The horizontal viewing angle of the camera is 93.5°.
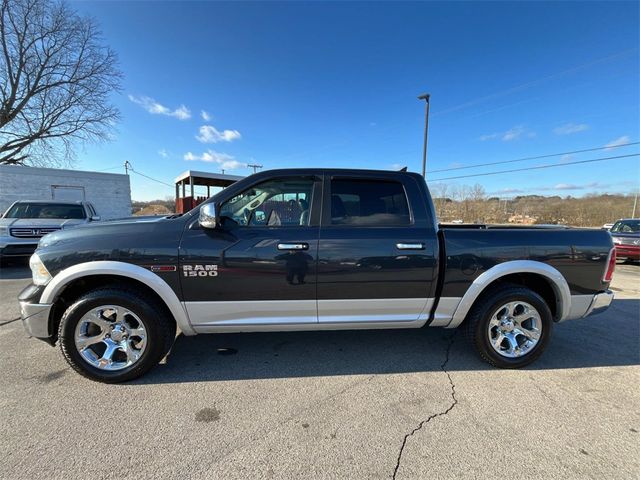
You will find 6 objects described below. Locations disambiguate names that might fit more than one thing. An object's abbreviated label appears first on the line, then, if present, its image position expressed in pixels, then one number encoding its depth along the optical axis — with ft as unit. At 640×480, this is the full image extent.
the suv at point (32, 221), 24.50
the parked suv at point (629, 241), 32.37
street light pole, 49.37
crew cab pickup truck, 8.69
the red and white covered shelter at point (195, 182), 45.16
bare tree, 60.29
